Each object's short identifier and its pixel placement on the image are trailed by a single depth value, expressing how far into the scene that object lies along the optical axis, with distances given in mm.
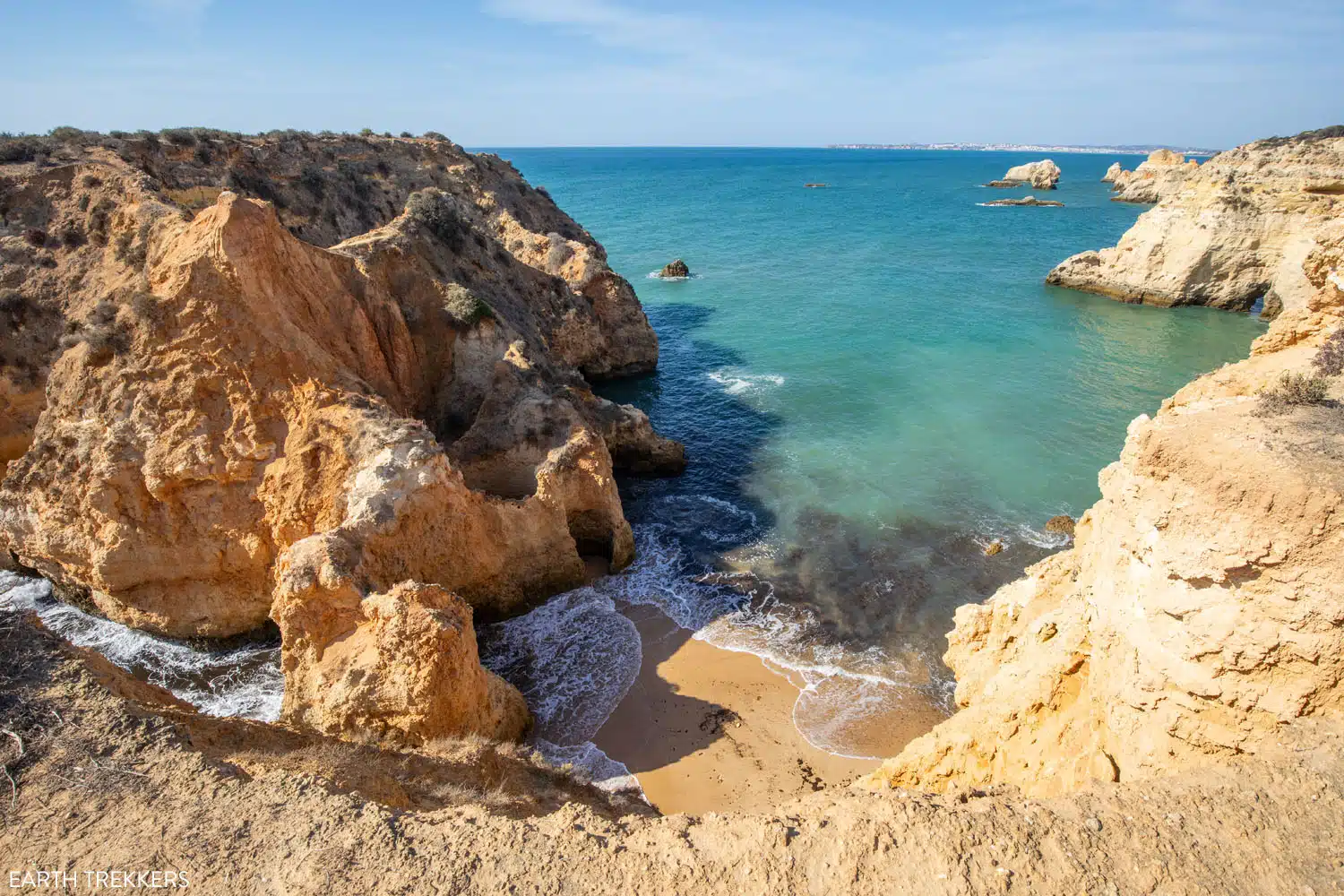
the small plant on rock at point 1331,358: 9820
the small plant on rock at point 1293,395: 8398
